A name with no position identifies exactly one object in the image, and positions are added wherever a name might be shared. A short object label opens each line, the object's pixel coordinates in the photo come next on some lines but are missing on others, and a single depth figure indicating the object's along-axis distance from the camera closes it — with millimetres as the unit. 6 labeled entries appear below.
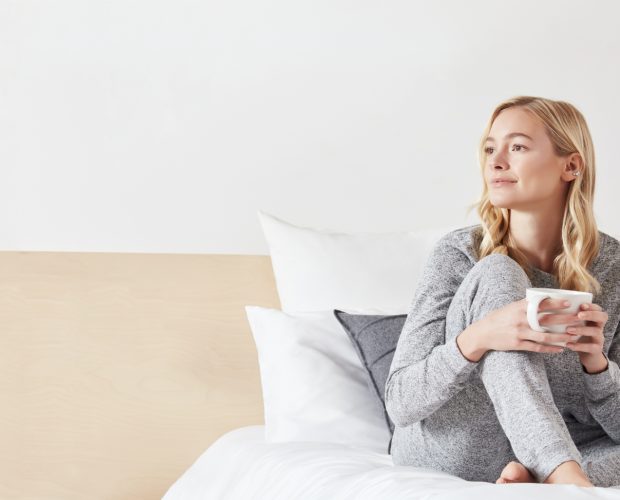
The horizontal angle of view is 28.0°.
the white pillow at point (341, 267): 3076
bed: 3079
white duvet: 1912
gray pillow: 2735
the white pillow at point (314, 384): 2760
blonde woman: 2147
